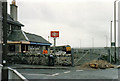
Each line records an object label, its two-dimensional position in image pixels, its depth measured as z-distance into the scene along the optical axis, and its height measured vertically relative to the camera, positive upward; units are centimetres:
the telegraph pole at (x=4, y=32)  516 +31
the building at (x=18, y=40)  2292 -9
